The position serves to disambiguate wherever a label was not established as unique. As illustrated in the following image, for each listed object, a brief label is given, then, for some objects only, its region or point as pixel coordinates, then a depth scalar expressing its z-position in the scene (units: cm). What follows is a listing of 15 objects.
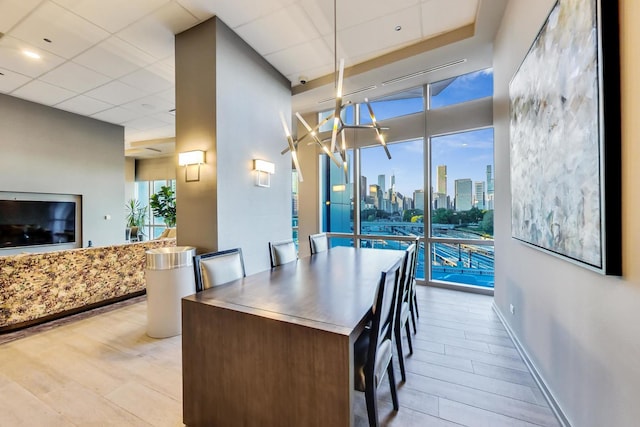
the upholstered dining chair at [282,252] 282
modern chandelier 221
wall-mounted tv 493
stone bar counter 285
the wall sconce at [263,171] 369
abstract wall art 121
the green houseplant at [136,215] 926
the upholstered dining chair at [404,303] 207
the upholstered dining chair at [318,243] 357
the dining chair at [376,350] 143
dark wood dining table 124
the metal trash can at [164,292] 284
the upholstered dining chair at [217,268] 196
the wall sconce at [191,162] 311
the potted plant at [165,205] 812
